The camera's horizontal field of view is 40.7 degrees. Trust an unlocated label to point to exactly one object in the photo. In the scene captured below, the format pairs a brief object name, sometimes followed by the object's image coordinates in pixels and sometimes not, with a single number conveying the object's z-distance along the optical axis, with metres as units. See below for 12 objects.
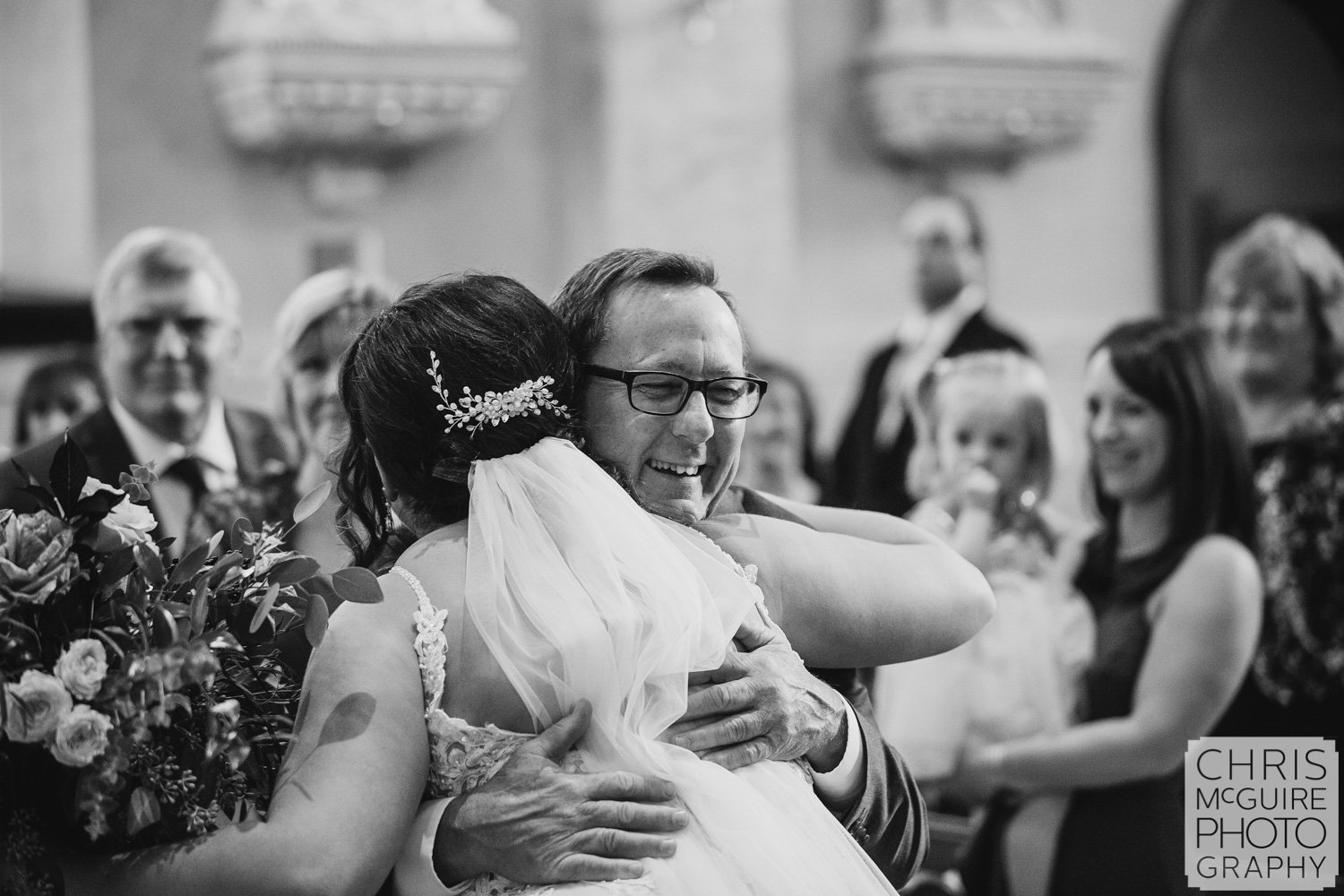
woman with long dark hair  3.46
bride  1.97
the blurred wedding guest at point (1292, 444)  3.93
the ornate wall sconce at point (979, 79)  7.80
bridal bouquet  1.96
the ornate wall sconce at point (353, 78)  6.92
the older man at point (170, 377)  3.99
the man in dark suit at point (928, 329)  6.38
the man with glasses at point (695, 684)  2.03
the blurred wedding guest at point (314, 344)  4.01
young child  3.74
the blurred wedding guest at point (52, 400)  5.21
